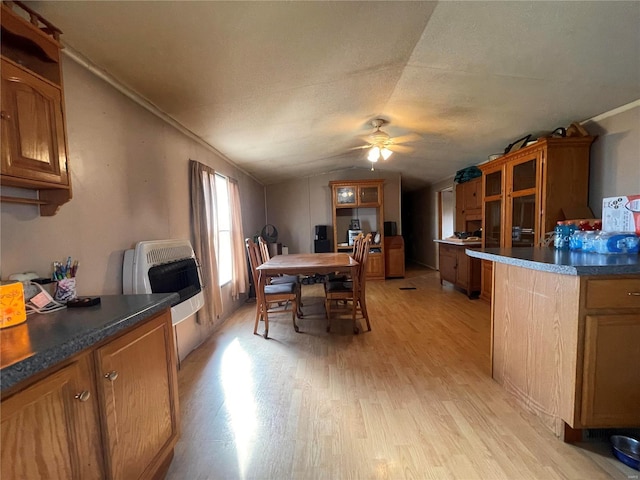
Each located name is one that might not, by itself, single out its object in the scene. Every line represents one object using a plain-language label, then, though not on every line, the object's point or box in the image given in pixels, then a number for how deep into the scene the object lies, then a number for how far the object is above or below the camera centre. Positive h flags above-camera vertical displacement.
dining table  2.85 -0.44
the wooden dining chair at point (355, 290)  3.01 -0.72
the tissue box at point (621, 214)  1.79 +0.02
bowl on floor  1.29 -1.10
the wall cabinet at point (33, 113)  0.97 +0.44
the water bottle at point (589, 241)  1.85 -0.15
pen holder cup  1.23 -0.26
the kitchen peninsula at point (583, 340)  1.36 -0.62
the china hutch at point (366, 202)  5.67 +0.42
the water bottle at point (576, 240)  1.97 -0.15
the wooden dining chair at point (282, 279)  3.54 -0.70
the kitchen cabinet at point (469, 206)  4.33 +0.24
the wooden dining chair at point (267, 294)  2.94 -0.72
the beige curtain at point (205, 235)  2.75 -0.08
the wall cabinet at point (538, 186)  2.70 +0.33
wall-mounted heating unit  1.78 -0.30
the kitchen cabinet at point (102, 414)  0.72 -0.58
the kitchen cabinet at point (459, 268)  4.10 -0.73
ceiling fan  3.33 +1.01
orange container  0.94 -0.24
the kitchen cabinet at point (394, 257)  5.80 -0.70
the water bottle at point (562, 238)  2.09 -0.14
